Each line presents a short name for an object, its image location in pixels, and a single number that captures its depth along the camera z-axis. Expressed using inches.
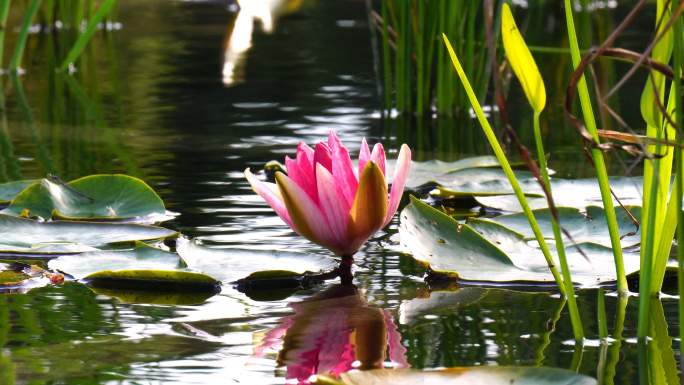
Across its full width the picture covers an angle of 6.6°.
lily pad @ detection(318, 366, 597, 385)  149.9
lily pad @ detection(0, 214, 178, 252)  162.3
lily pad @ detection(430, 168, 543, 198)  169.3
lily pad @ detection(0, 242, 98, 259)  161.3
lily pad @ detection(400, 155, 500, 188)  172.0
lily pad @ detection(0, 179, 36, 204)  167.4
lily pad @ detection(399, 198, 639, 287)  159.3
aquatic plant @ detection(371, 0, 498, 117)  189.9
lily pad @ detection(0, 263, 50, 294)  158.6
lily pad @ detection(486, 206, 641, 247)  163.7
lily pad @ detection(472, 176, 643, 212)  167.4
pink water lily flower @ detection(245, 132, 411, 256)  157.9
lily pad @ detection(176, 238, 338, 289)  159.2
